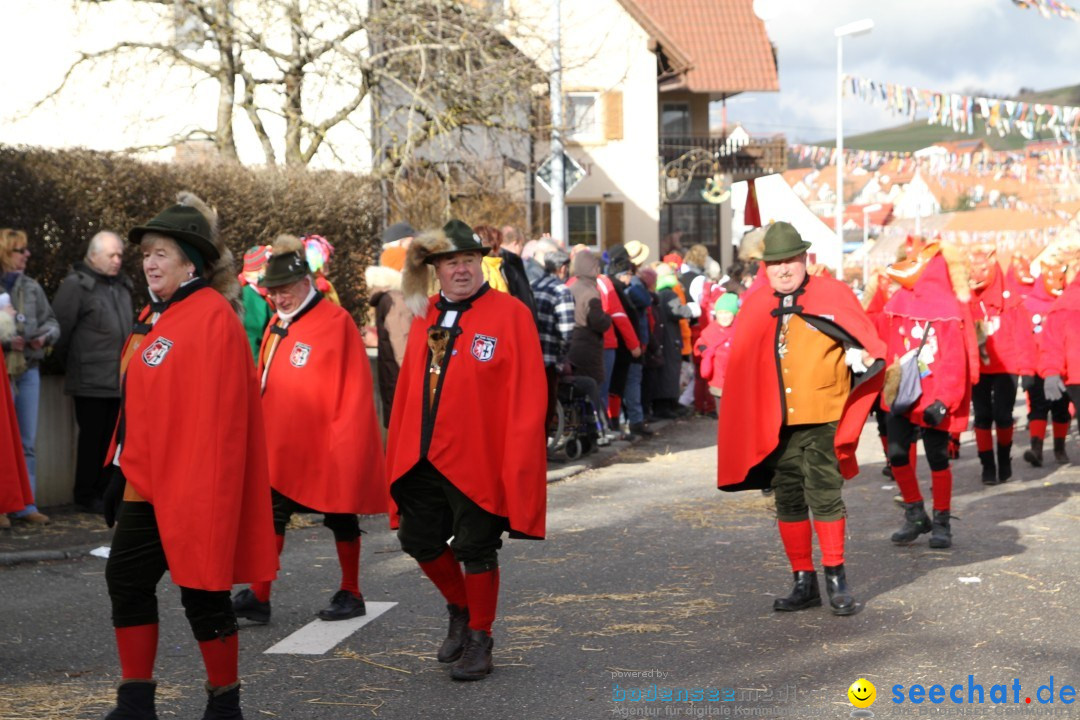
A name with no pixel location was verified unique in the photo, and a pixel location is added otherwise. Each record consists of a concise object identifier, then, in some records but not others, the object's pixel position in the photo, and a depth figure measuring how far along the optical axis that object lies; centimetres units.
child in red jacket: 1170
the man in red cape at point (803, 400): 742
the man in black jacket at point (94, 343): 1062
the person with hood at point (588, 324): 1390
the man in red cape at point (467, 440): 627
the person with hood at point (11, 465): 675
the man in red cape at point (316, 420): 718
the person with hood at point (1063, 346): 1187
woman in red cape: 510
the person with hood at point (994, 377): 1216
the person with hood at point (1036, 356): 1328
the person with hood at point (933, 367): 933
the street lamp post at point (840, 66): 3439
